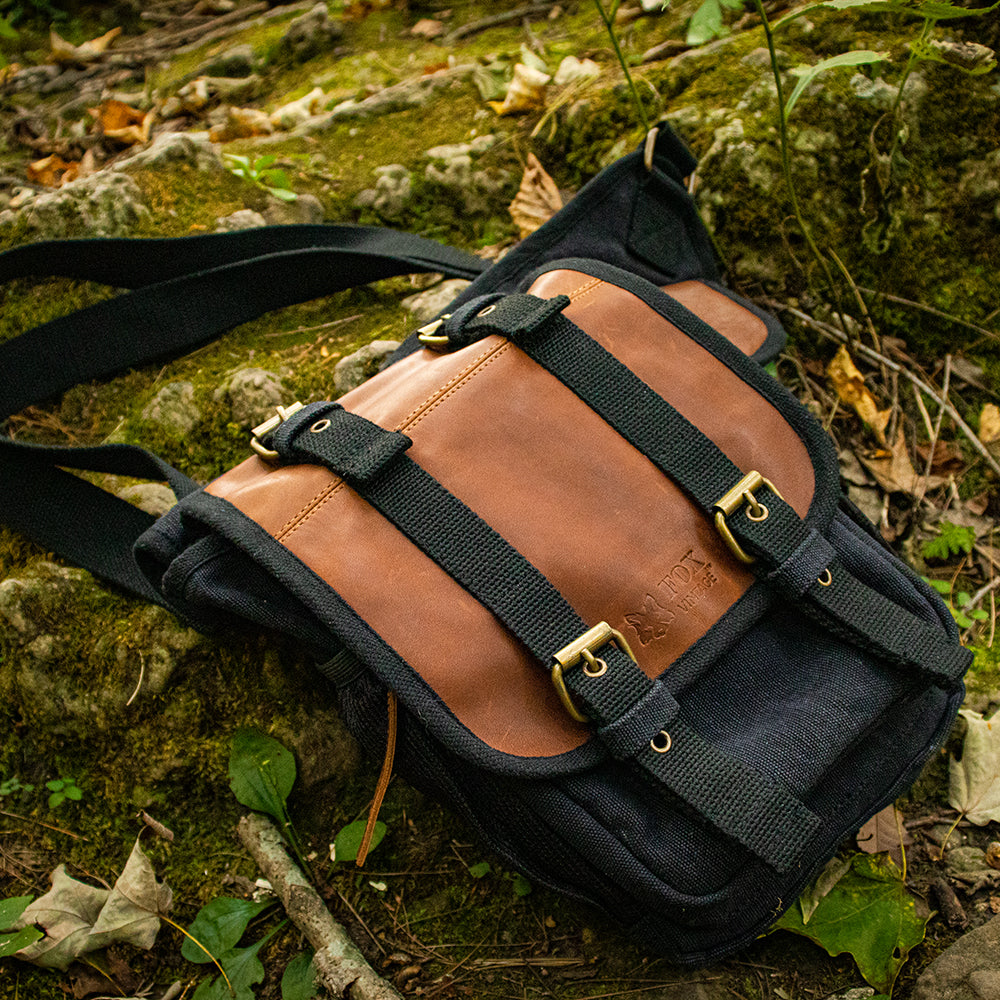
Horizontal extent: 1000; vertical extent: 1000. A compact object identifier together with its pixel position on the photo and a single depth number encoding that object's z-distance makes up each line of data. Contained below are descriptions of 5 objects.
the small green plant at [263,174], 1.08
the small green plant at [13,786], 0.87
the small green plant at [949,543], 0.91
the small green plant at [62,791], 0.86
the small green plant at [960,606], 0.89
